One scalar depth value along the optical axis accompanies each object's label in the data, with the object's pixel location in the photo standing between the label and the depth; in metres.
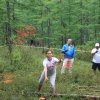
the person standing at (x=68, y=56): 16.50
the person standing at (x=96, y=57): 16.55
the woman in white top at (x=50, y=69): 12.59
